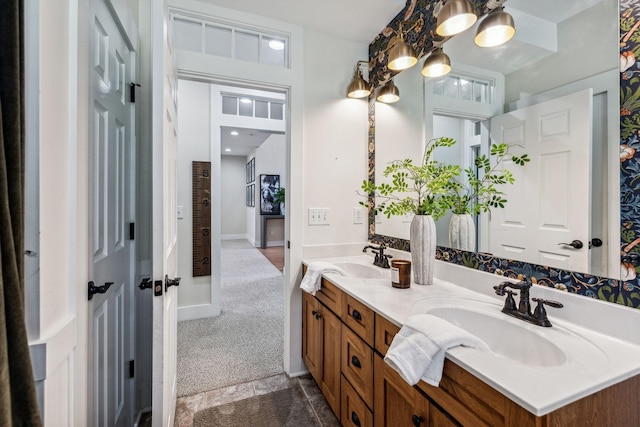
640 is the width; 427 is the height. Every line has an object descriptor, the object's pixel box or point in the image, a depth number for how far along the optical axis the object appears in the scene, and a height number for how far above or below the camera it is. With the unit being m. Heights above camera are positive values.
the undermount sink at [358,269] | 1.87 -0.38
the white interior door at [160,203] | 1.13 +0.04
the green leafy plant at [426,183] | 1.49 +0.16
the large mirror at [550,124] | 0.96 +0.35
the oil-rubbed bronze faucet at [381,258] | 1.84 -0.30
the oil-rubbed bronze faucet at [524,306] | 0.96 -0.33
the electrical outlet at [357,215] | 2.22 -0.02
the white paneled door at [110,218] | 1.11 -0.03
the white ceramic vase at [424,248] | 1.46 -0.18
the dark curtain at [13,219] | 0.50 -0.01
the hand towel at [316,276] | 1.67 -0.38
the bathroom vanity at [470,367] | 0.65 -0.43
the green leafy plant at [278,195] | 7.54 +0.44
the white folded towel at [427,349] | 0.79 -0.39
